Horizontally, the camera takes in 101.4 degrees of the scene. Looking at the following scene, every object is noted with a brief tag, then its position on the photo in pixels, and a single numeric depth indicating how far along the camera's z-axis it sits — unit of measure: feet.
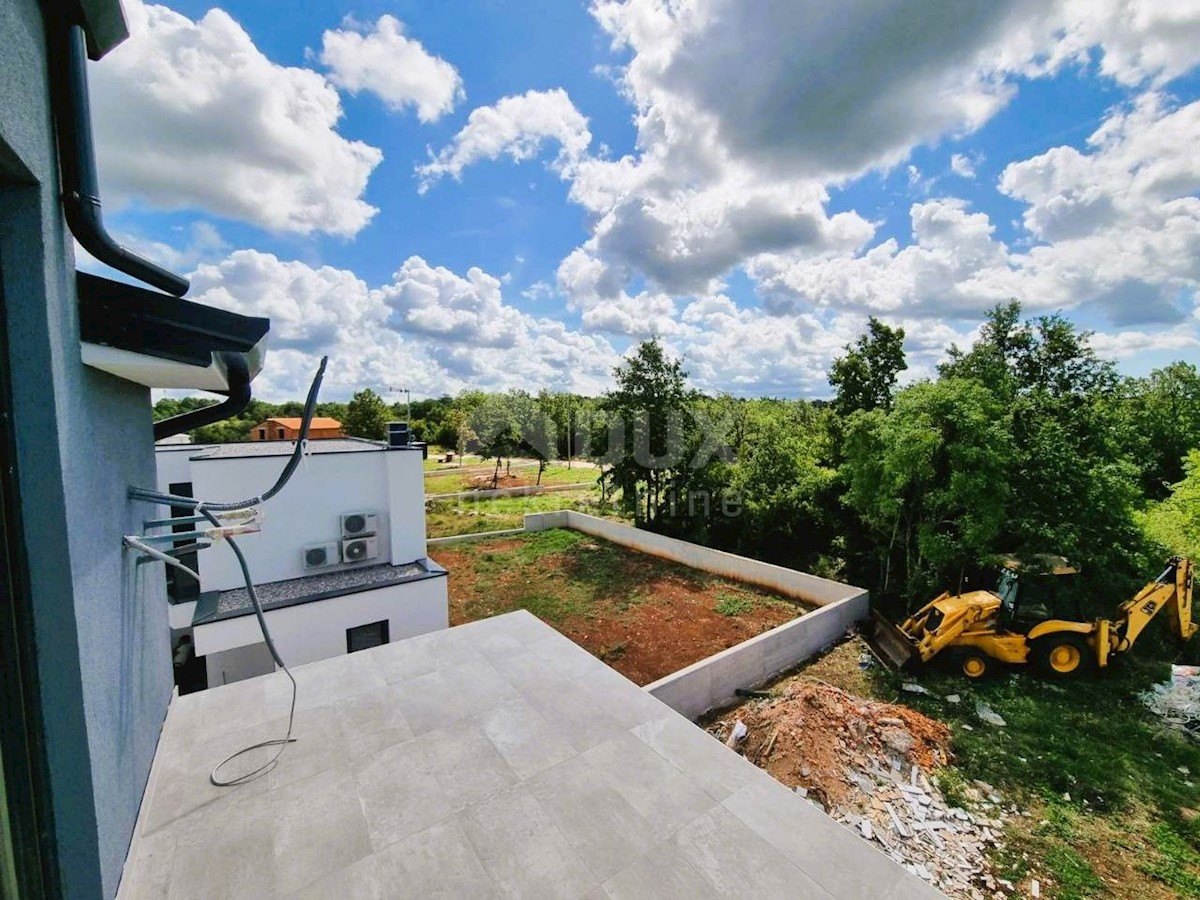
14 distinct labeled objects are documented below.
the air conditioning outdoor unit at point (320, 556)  26.96
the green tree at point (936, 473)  25.96
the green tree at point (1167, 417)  53.88
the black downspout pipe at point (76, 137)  5.09
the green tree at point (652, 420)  48.49
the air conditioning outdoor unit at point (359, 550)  27.78
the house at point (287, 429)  84.07
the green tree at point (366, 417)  100.12
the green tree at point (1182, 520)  28.60
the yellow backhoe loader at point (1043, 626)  23.52
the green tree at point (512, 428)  86.33
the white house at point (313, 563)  22.61
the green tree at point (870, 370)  45.01
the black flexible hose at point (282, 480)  7.52
